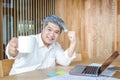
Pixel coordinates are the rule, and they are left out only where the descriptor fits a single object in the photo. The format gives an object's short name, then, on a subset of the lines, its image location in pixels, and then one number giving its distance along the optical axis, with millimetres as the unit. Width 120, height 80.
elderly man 1662
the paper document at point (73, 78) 1267
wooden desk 1313
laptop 1354
